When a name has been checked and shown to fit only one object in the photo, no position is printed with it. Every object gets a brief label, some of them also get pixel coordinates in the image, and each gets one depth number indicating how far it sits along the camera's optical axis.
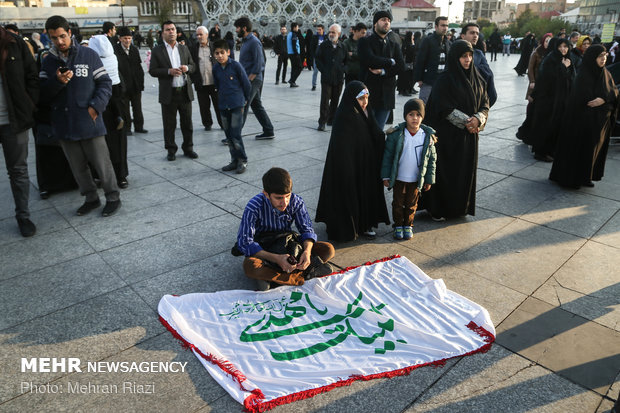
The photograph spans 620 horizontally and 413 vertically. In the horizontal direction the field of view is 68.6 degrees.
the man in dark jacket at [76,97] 4.66
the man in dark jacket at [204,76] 8.06
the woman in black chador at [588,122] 5.56
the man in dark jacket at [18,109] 4.34
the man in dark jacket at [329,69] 9.07
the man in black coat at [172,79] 6.76
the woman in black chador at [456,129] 4.61
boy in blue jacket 6.30
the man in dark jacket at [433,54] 7.75
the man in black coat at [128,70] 8.03
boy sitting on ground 3.42
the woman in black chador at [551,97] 6.81
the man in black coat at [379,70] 7.20
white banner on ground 2.64
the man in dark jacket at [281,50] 15.33
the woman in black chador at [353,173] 4.15
